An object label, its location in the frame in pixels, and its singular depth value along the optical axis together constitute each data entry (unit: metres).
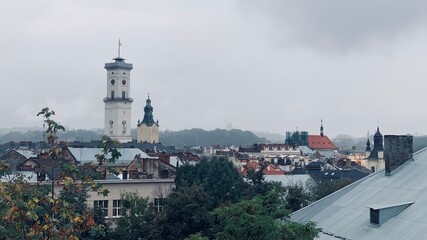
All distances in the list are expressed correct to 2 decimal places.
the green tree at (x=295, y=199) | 41.95
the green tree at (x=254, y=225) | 17.03
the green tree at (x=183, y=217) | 34.84
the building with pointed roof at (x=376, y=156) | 123.95
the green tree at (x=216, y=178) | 49.84
